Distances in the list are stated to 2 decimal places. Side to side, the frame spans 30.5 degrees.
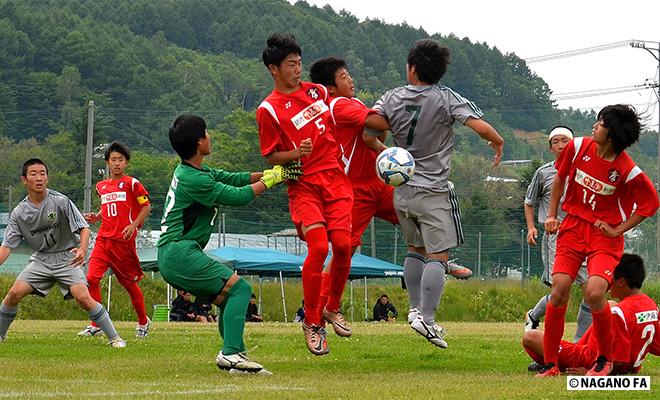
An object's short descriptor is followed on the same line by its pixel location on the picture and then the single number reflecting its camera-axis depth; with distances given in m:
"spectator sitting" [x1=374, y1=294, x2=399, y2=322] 32.28
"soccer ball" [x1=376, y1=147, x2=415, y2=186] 10.27
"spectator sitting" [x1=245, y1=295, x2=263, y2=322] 29.76
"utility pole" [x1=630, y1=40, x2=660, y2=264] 57.53
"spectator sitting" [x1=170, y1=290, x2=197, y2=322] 29.02
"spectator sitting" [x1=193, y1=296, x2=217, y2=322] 28.98
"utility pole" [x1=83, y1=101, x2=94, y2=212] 40.84
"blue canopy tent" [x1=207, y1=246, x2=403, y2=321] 32.56
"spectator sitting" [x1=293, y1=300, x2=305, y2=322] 30.70
